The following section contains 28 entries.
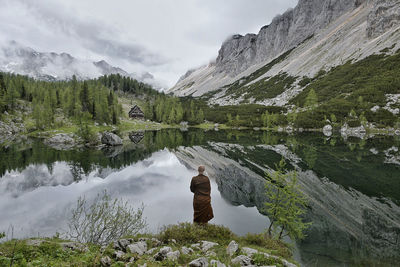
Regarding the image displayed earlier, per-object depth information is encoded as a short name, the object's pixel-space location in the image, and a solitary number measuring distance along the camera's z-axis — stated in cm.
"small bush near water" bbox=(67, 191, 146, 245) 1306
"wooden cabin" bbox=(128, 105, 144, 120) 14762
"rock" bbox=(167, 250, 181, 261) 874
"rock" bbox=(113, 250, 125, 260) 890
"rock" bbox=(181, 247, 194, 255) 977
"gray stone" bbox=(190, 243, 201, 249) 1059
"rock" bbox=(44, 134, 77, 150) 6469
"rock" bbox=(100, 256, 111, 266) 820
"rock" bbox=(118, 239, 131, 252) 1037
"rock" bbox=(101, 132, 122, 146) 6544
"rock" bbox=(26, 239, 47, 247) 972
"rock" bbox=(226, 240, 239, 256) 990
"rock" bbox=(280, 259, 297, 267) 917
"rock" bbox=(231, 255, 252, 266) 883
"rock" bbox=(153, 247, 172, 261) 902
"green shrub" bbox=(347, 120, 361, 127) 10504
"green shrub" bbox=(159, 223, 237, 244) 1164
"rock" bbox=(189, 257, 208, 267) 809
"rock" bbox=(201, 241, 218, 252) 1040
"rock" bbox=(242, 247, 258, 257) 973
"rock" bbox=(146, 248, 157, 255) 974
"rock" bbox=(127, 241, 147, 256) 977
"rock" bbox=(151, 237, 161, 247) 1091
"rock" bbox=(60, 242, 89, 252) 1028
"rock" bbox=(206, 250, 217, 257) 940
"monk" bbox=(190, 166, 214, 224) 1279
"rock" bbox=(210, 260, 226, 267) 815
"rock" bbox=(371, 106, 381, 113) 10636
